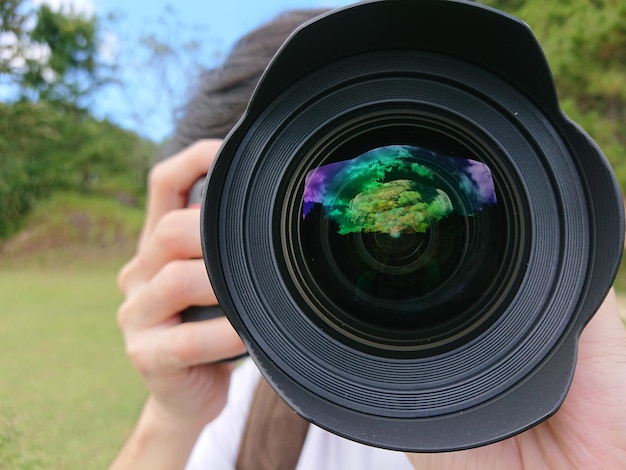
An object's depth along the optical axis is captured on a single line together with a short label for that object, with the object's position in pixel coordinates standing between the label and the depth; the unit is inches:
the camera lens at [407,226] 4.0
